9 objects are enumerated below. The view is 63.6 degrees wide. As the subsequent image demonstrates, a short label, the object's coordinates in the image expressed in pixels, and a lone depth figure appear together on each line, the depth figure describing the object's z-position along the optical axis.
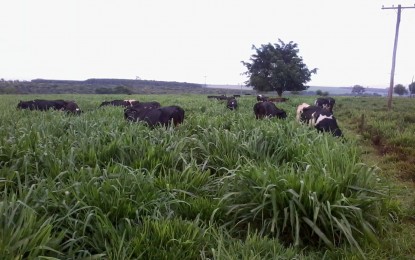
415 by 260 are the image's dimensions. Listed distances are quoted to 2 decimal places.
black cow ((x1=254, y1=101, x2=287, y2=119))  10.45
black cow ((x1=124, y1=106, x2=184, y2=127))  8.27
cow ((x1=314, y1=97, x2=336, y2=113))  15.80
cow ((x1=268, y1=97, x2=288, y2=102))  22.60
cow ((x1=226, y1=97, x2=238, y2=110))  15.45
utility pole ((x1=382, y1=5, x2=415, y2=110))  20.39
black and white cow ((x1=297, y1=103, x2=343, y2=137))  7.69
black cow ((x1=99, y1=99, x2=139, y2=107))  14.98
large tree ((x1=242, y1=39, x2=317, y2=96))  37.78
